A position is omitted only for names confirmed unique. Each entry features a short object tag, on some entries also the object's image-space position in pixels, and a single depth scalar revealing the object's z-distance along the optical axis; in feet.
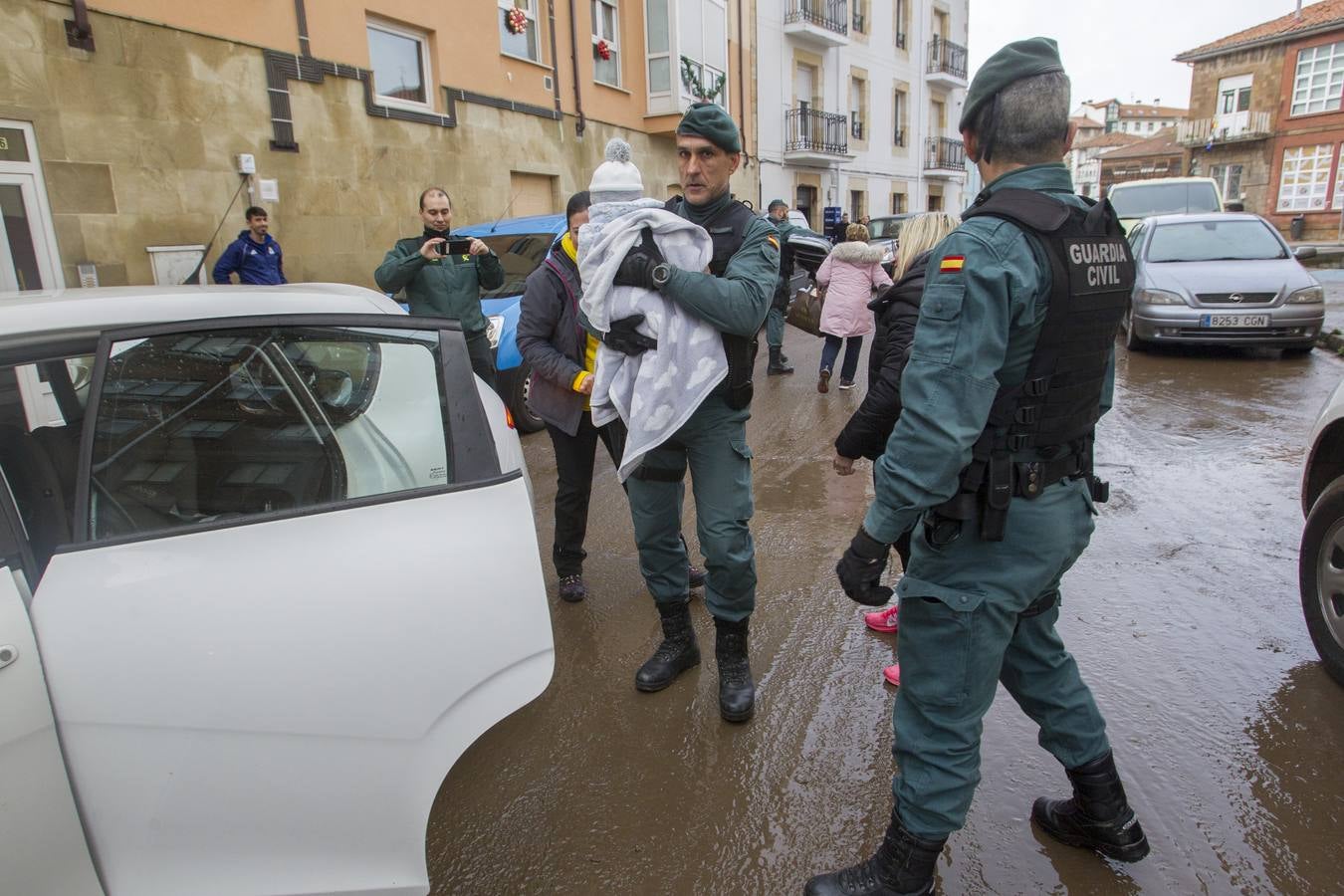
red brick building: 107.96
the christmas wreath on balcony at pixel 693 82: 55.57
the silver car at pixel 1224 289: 26.81
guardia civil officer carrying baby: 7.99
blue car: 20.44
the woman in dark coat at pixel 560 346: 10.69
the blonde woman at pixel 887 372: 8.12
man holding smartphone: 16.61
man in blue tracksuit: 25.27
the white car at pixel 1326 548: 8.93
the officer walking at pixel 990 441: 5.33
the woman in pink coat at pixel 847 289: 24.31
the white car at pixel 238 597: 4.68
